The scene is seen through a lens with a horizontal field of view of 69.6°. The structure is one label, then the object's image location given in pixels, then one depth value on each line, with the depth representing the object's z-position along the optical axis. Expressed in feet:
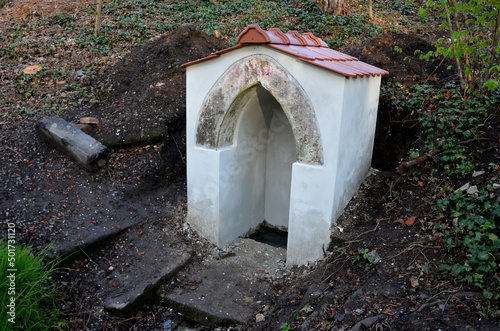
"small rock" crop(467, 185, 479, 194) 13.84
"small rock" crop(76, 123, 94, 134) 22.54
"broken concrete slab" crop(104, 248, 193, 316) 14.51
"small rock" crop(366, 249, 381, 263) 13.63
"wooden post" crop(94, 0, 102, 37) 33.47
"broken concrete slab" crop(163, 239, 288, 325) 14.62
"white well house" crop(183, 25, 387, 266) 14.73
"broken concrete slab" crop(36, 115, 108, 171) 20.51
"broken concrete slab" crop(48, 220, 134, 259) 15.55
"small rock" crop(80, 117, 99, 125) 22.82
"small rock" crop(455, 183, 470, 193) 14.27
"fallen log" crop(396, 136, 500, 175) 16.63
